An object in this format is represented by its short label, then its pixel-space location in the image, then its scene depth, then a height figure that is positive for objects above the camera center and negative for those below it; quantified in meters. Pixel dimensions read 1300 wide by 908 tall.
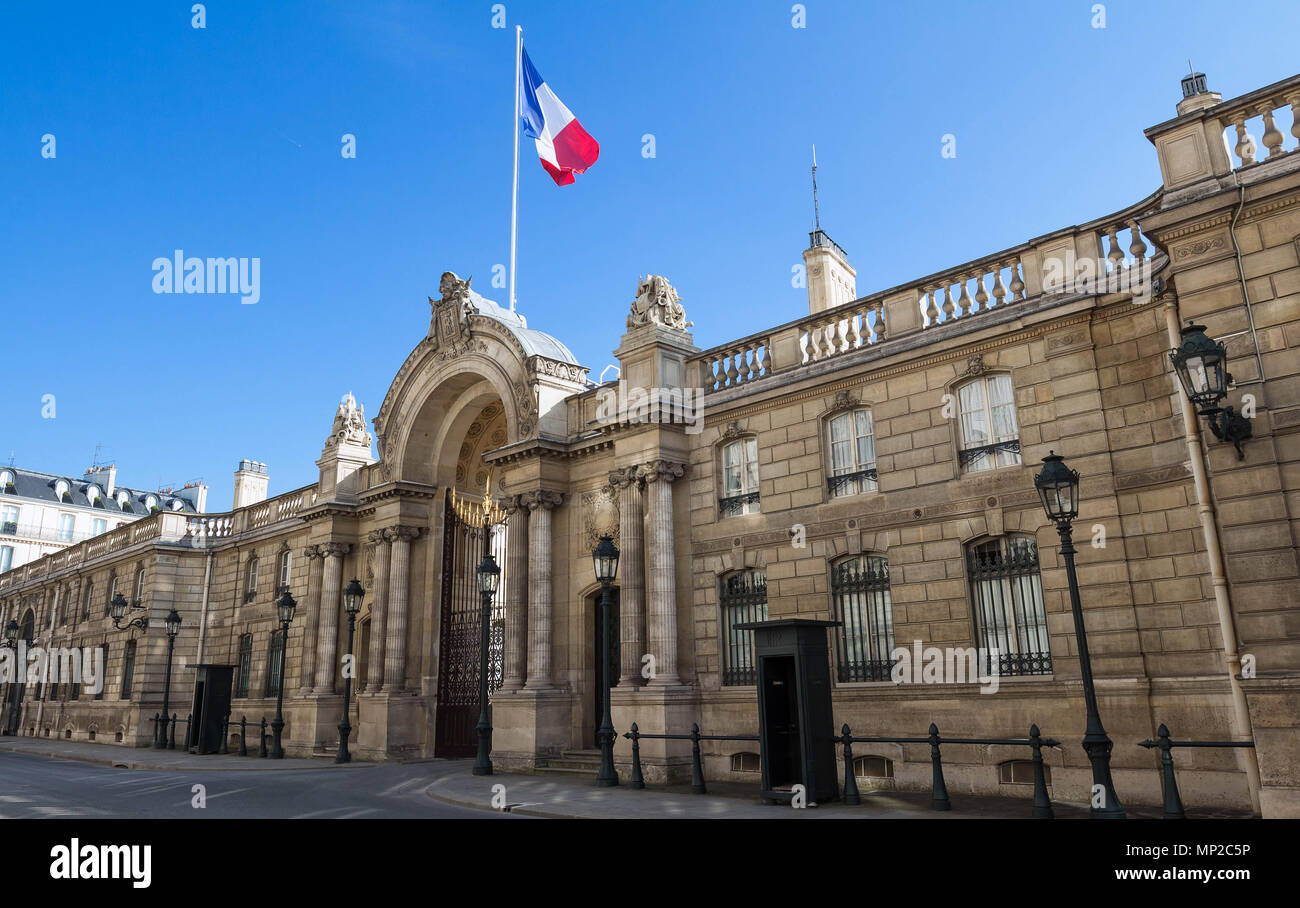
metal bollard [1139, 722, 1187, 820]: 10.44 -1.48
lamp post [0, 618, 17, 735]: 46.06 +2.44
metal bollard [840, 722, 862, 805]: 13.21 -1.65
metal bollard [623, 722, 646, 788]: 16.50 -1.63
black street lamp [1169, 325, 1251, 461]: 10.62 +3.16
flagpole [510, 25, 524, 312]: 27.22 +14.13
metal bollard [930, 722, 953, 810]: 12.45 -1.71
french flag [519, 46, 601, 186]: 25.08 +14.36
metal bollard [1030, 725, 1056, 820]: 11.40 -1.63
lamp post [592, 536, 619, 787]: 16.88 +1.05
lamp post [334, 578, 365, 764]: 24.52 +1.83
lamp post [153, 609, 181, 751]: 31.77 +1.81
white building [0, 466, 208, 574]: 63.25 +12.91
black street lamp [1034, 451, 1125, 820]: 10.52 +0.84
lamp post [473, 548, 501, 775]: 19.75 +0.93
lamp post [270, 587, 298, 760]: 26.64 +1.75
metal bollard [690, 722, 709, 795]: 15.37 -1.70
